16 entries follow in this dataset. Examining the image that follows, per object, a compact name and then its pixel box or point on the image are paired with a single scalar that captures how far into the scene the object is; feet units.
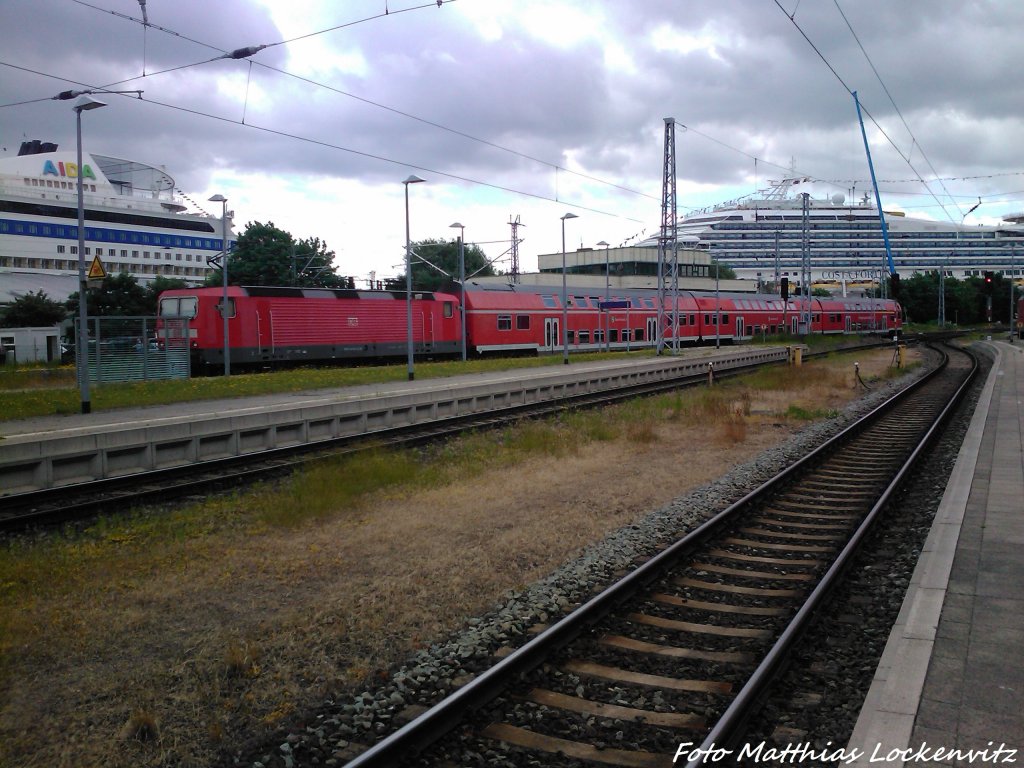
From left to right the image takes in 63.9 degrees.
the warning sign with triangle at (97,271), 66.49
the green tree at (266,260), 223.71
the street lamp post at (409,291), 93.15
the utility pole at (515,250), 212.02
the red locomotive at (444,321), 104.06
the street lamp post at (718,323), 181.94
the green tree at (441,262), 298.15
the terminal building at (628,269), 309.42
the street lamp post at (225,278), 96.08
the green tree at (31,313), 171.12
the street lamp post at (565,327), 123.85
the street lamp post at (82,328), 66.69
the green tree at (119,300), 179.22
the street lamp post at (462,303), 130.62
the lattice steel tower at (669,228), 132.26
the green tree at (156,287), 185.78
